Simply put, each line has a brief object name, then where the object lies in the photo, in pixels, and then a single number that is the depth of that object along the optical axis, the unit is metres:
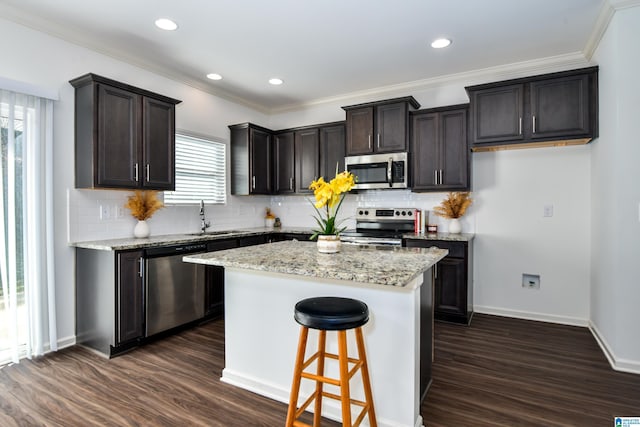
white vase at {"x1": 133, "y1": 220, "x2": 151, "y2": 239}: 3.49
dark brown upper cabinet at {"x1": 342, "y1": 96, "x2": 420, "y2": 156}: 4.07
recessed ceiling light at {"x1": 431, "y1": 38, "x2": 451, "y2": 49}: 3.21
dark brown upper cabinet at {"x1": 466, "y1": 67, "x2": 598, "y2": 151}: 3.15
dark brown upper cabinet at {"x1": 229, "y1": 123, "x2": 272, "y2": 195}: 4.69
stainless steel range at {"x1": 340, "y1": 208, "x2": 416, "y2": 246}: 3.98
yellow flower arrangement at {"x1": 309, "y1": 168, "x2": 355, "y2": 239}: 2.11
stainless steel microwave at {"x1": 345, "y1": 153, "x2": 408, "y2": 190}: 4.09
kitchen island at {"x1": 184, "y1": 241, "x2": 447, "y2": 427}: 1.83
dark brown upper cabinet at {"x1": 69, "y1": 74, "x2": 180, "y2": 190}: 2.97
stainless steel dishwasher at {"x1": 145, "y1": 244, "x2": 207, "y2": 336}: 3.12
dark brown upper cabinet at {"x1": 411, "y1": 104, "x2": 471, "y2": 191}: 3.81
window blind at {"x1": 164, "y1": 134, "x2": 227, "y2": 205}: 4.12
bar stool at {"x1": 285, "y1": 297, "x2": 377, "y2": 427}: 1.57
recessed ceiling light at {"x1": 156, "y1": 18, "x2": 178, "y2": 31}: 2.83
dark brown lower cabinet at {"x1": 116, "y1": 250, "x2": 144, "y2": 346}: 2.88
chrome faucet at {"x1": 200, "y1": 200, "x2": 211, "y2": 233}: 4.29
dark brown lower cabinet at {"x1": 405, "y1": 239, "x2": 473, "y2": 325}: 3.57
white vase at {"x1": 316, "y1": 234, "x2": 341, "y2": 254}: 2.27
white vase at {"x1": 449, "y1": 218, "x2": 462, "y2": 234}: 3.98
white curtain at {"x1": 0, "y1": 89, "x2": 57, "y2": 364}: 2.66
